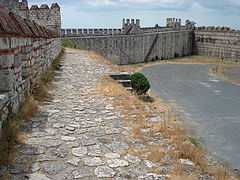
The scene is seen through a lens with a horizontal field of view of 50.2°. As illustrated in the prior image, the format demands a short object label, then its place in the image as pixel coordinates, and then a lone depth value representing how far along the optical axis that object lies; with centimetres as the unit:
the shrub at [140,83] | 1065
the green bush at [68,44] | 2147
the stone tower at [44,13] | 1645
